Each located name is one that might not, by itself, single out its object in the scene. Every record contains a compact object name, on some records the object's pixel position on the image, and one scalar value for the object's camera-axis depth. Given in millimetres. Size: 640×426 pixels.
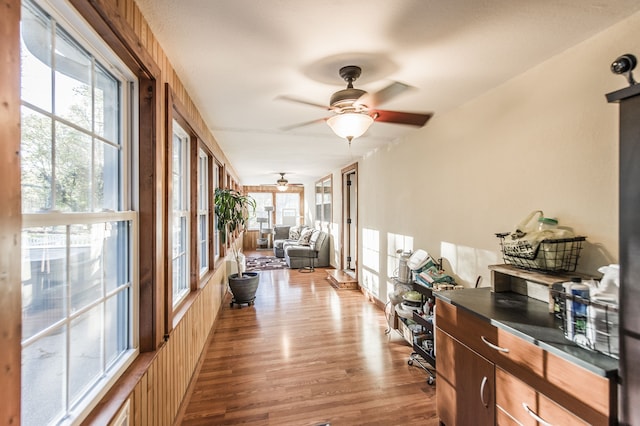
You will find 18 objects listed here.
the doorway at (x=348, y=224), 5758
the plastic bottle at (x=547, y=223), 1713
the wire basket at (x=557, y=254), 1592
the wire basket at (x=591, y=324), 1077
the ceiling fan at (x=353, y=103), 1923
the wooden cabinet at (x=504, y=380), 1070
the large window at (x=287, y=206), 10906
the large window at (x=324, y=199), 7036
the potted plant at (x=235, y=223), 3842
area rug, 7105
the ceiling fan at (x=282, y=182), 7366
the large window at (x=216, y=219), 3734
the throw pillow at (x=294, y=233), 8870
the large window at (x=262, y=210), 10586
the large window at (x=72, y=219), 882
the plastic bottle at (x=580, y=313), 1168
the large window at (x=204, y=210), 3363
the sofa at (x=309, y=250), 6930
